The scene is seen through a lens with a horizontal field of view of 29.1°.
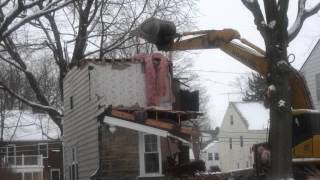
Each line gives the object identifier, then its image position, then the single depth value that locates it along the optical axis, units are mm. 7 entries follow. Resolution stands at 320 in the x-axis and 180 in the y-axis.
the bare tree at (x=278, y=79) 16141
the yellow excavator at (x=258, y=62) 16844
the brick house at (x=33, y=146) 56406
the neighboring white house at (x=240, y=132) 56031
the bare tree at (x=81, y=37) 31109
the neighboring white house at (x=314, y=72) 31594
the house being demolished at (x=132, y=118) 19094
